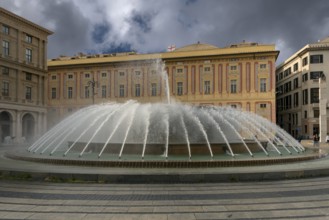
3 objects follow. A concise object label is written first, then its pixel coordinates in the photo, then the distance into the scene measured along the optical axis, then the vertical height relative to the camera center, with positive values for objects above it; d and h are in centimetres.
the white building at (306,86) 5644 +502
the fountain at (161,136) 1288 -128
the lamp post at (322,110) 3738 +28
